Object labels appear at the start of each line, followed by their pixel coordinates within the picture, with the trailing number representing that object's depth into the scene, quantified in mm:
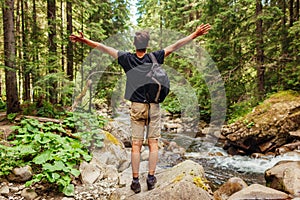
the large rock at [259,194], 4422
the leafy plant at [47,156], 4254
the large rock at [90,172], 4903
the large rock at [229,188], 5280
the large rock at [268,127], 8633
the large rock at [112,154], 6031
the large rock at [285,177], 4738
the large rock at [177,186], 3205
